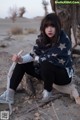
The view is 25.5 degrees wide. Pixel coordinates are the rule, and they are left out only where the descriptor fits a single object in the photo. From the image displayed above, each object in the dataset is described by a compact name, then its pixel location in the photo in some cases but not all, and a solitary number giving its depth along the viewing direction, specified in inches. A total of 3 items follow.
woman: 84.3
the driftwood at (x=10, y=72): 89.5
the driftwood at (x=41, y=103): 84.9
